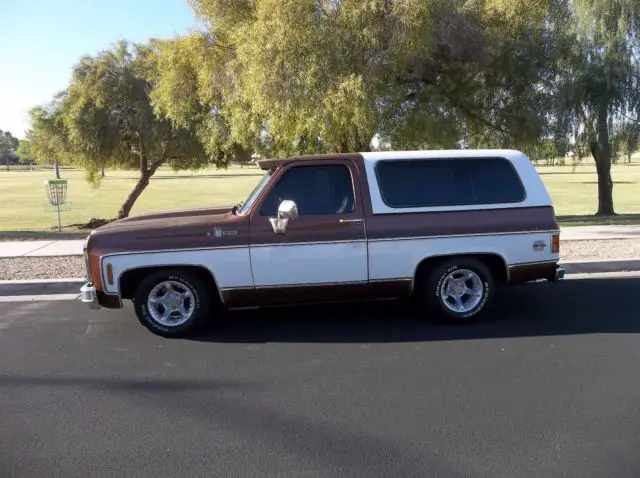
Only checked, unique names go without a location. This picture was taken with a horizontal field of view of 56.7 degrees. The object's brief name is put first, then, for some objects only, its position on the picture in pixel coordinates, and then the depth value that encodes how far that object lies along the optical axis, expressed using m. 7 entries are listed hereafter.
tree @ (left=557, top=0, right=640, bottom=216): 17.31
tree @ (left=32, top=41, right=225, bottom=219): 19.83
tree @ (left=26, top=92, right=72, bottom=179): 20.98
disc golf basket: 20.88
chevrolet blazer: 5.75
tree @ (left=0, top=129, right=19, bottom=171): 161.00
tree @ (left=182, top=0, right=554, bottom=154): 11.84
